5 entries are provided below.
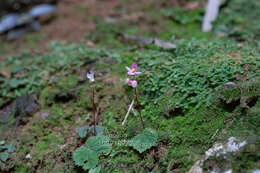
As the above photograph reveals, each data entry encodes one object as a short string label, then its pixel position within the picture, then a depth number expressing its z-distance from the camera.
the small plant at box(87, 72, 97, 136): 2.50
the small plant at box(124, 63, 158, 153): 2.37
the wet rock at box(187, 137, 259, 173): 1.98
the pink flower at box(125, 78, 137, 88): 2.36
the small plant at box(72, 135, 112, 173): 2.35
